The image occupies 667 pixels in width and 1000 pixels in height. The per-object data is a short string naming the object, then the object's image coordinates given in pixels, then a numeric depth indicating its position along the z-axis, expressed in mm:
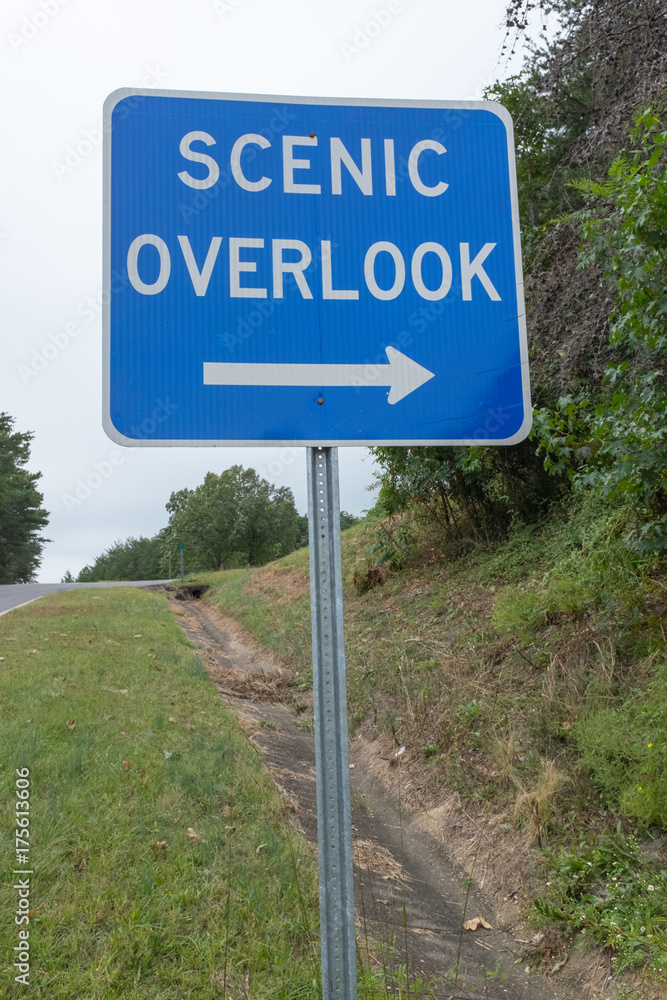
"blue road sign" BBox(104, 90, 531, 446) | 1448
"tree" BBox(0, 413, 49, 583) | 49406
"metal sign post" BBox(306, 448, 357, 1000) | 1322
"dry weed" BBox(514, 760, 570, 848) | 4160
